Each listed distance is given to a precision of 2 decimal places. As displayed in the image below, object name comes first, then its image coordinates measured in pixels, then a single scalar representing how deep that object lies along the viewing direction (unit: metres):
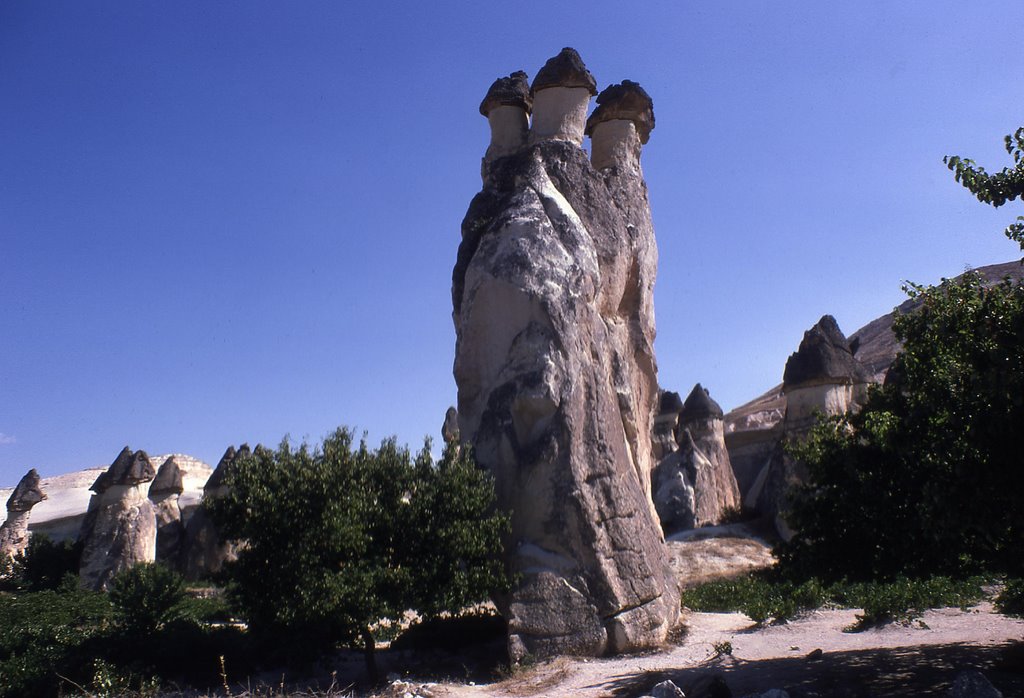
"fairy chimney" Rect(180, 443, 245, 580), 28.30
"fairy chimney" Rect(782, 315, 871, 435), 25.06
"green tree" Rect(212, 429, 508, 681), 11.31
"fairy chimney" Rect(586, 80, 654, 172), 18.44
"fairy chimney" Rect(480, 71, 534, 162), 17.89
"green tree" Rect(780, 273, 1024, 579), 8.02
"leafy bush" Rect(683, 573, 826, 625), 14.68
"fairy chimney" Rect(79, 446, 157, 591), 25.89
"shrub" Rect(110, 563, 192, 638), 13.34
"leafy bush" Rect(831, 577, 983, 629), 13.46
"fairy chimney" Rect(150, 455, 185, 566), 29.95
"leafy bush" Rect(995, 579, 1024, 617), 10.92
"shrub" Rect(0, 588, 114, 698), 12.06
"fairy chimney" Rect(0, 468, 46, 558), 31.17
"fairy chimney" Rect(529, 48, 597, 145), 17.16
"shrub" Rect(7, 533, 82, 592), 26.05
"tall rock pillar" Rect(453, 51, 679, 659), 12.41
